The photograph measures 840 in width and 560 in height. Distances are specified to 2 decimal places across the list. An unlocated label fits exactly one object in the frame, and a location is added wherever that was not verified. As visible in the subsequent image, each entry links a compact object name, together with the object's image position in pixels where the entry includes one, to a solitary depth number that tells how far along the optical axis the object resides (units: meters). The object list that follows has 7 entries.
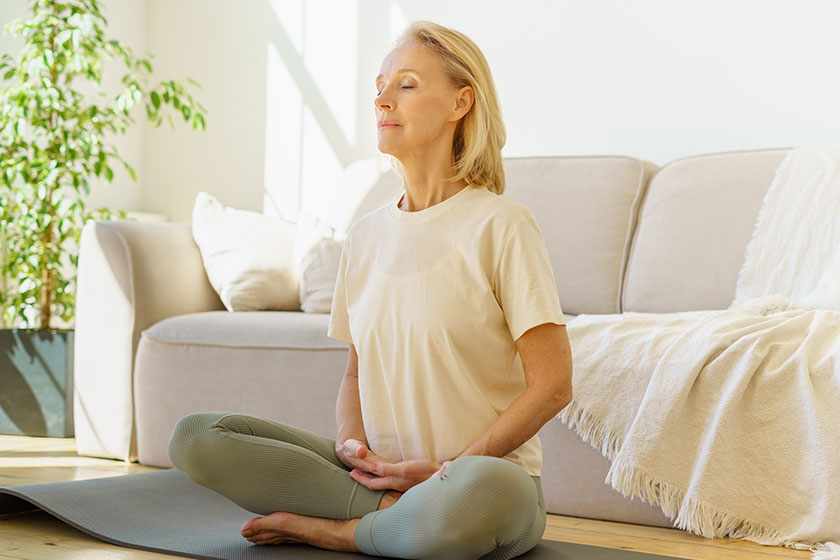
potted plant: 3.08
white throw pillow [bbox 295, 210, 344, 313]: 2.81
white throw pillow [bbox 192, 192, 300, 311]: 2.86
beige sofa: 2.51
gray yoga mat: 1.59
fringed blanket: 1.81
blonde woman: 1.43
